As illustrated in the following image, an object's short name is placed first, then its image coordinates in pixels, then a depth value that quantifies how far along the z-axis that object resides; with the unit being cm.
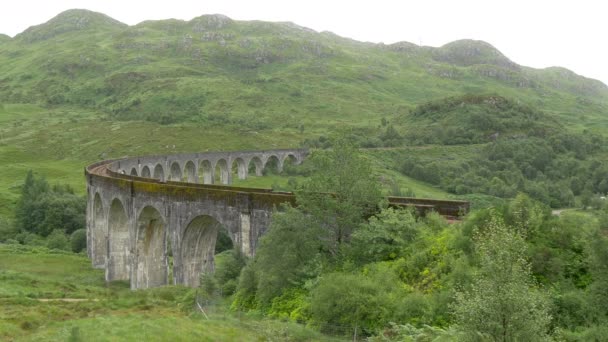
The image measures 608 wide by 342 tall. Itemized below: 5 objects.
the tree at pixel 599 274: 1548
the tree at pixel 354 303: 1853
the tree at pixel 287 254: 2295
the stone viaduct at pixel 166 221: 2944
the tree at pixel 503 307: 1143
